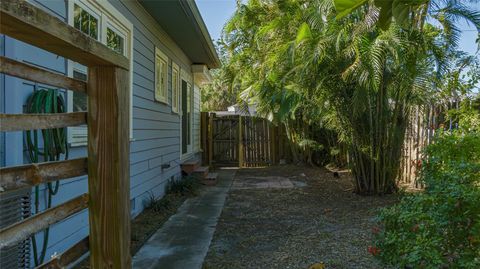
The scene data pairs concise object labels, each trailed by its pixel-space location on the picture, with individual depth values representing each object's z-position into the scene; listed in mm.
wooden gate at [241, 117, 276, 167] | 13094
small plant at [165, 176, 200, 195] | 7488
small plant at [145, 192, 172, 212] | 5970
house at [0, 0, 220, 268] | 2705
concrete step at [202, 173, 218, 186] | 8773
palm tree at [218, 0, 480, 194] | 5562
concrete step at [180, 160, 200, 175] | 8812
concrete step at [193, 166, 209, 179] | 8898
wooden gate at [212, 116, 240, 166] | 13086
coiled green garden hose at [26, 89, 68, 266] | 2738
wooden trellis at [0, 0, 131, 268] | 1216
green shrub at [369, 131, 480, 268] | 2348
